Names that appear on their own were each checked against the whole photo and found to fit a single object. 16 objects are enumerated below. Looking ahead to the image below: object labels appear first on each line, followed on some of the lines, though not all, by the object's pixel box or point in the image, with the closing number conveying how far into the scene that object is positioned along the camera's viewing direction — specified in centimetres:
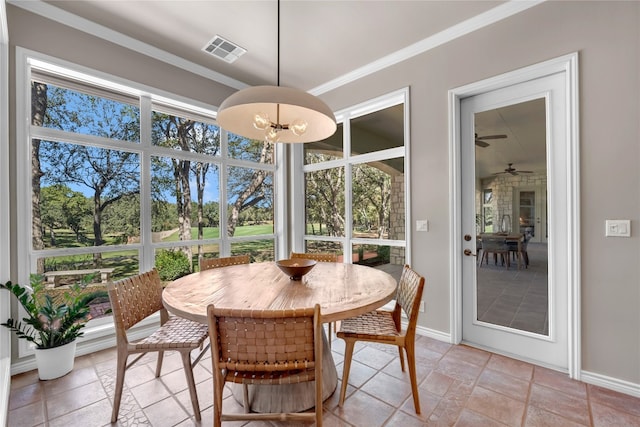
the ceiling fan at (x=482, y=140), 256
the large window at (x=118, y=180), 237
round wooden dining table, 144
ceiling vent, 273
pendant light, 166
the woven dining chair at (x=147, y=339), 162
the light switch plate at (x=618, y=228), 186
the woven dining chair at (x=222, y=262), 255
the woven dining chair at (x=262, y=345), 116
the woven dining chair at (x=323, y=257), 284
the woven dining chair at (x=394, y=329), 166
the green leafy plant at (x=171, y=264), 304
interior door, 220
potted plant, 206
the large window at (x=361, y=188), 314
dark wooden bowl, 189
